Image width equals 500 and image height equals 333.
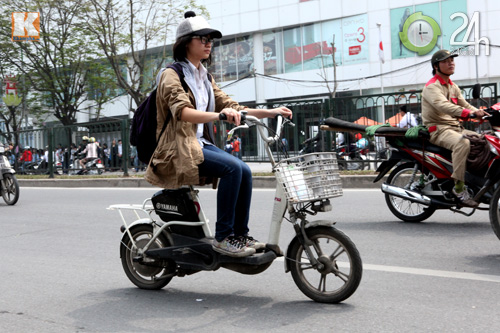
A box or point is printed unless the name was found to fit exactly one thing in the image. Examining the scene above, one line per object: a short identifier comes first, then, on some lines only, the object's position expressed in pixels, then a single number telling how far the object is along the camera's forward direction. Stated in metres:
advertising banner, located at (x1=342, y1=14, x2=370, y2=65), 34.16
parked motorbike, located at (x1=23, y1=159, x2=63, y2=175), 20.62
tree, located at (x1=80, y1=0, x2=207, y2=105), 26.28
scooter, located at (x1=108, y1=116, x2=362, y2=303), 3.91
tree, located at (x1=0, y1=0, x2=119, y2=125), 29.45
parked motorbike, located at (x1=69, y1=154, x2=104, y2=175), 19.46
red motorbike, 6.51
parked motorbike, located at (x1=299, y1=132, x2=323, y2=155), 15.09
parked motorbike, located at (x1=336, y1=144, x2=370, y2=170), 14.17
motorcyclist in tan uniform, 6.69
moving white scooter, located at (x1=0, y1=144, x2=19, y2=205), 12.13
